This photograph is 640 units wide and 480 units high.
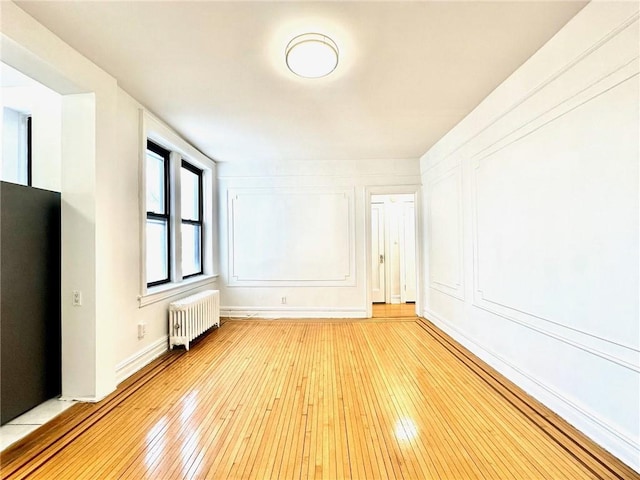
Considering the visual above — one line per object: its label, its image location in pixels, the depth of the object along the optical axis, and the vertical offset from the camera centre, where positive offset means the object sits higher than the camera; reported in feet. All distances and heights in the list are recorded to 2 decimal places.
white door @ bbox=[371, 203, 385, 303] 20.86 -0.76
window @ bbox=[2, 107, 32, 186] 8.85 +3.04
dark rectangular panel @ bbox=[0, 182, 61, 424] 6.63 -1.25
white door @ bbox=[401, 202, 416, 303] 20.51 -1.05
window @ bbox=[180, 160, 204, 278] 14.44 +1.24
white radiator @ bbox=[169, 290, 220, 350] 11.43 -2.95
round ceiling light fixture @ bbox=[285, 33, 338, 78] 6.63 +4.35
